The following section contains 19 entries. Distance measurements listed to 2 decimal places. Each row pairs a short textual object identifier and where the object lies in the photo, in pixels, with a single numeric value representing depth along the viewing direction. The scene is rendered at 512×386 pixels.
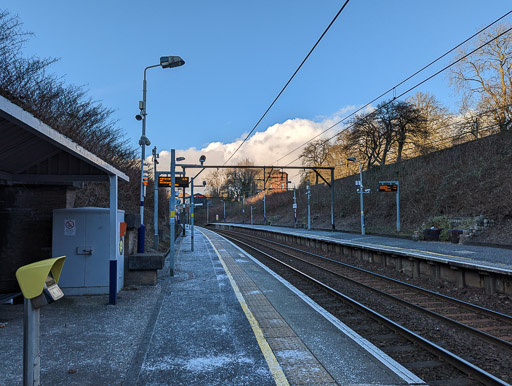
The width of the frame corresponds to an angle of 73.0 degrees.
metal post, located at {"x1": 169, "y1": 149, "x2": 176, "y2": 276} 11.03
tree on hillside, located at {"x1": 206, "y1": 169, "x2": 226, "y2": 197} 90.64
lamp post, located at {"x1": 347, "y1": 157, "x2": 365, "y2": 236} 27.12
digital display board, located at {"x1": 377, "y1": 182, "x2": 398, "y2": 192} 26.38
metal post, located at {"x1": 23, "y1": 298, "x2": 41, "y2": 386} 2.70
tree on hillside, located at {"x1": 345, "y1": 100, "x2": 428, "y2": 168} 35.62
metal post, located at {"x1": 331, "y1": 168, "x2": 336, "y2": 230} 33.36
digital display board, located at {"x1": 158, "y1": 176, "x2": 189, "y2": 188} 16.71
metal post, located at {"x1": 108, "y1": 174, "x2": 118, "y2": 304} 7.16
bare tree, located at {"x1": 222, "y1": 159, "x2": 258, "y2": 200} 83.25
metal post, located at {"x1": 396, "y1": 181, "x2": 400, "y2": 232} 25.34
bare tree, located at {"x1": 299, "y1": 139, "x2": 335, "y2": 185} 58.19
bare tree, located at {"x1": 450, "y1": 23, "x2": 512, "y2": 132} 24.56
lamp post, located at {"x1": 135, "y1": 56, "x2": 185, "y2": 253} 12.42
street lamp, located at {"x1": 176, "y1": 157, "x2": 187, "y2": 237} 33.40
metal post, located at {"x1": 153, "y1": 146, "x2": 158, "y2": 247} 17.74
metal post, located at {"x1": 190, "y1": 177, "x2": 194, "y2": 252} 19.14
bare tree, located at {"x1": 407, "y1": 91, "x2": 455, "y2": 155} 35.14
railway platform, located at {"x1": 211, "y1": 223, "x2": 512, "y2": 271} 11.24
